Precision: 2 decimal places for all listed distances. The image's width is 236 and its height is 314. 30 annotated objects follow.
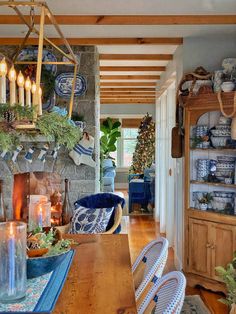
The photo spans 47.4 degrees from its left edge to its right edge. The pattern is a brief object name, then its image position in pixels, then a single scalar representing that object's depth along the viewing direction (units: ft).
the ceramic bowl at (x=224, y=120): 8.62
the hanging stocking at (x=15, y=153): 9.74
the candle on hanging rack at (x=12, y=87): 3.95
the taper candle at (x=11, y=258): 3.49
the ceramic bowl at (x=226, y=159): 8.76
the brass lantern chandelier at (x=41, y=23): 3.83
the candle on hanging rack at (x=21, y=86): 4.18
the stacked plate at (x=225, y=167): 8.68
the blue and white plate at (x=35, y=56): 9.76
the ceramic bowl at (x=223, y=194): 8.72
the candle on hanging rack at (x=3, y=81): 3.73
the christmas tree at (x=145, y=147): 20.93
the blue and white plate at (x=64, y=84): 9.90
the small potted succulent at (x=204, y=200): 8.85
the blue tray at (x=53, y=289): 3.44
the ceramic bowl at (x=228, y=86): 8.22
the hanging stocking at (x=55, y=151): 9.88
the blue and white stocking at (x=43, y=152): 9.84
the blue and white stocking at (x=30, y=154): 9.80
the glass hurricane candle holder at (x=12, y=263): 3.48
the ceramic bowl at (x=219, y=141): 8.69
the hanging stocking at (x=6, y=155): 9.78
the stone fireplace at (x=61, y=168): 9.90
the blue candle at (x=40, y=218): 5.28
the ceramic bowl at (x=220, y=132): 8.62
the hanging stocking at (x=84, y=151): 9.78
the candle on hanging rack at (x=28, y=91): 4.43
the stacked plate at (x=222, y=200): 8.68
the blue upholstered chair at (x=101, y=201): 8.68
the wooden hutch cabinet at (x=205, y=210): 8.36
